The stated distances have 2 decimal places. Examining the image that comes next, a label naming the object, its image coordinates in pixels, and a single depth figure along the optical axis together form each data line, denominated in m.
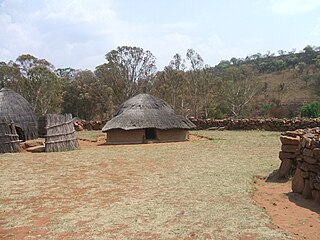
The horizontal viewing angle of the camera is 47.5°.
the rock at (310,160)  7.03
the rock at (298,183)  7.27
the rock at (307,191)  6.91
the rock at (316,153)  6.86
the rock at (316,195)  6.61
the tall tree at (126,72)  34.47
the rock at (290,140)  8.53
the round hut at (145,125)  18.36
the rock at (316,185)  6.65
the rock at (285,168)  8.63
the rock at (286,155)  8.63
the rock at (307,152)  7.17
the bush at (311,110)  26.98
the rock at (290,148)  8.52
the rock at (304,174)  7.15
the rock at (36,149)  15.05
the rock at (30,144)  15.87
